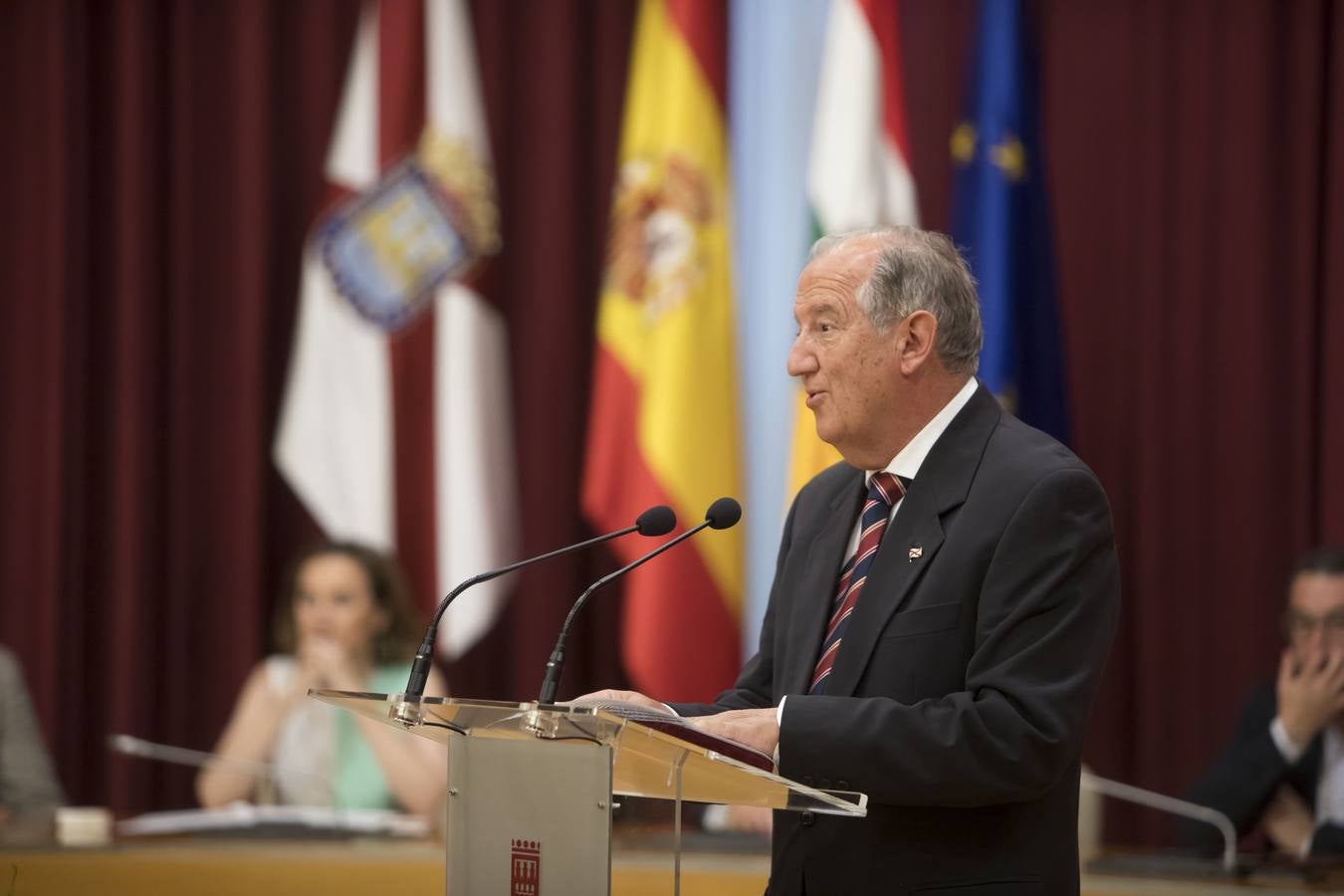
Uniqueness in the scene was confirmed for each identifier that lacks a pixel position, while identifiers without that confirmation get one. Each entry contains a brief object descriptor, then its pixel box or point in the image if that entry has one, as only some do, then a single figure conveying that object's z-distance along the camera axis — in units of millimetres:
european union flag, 10977
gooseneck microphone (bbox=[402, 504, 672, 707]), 4426
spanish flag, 11172
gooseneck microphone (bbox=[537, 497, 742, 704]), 4305
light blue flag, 11414
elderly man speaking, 4648
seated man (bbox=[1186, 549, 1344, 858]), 9281
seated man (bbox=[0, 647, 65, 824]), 9789
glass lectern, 4184
